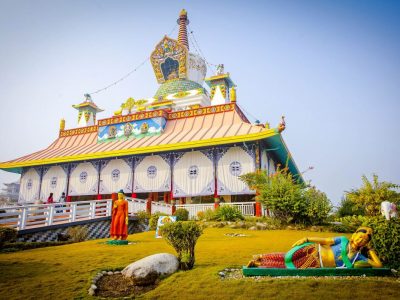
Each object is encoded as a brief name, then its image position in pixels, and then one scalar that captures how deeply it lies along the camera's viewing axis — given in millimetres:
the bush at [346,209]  20469
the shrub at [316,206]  13594
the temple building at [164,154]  19125
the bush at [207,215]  15711
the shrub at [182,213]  15677
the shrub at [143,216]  15732
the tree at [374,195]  14109
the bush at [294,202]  13664
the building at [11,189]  57700
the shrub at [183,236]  6188
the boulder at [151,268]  5359
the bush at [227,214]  15367
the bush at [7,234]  9375
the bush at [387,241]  5430
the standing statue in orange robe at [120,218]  10188
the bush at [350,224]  13148
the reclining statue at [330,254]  5008
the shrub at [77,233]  12117
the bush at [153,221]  15128
